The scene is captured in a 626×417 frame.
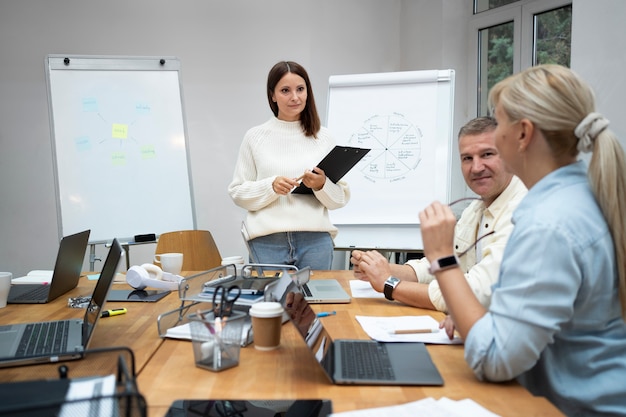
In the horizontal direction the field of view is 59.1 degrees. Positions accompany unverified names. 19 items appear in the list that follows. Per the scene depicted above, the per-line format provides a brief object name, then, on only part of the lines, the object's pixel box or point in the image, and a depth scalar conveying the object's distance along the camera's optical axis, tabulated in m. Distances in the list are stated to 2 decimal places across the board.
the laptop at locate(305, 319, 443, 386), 1.08
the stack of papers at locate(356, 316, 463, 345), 1.34
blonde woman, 1.01
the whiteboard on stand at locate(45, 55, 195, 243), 3.25
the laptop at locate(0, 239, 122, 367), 1.28
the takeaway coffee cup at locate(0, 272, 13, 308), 1.79
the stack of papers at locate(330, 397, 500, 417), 0.92
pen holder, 1.16
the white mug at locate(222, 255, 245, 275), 2.02
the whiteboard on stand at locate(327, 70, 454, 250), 3.20
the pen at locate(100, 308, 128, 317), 1.65
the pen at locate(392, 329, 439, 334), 1.38
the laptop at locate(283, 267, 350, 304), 1.73
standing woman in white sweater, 2.57
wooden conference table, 1.00
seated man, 1.60
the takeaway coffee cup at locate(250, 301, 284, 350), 1.27
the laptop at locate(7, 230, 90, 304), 1.88
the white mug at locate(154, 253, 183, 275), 2.14
